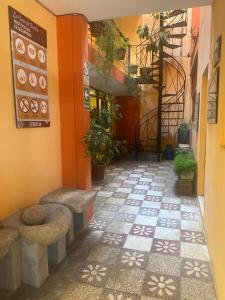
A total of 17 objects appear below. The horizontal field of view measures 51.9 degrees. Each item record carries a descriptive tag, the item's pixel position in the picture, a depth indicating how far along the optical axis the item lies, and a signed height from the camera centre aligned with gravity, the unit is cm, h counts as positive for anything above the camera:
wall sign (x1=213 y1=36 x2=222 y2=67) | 202 +67
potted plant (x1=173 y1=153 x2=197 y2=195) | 411 -88
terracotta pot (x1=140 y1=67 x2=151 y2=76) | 698 +163
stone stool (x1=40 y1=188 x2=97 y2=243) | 241 -80
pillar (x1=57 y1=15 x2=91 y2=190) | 277 +35
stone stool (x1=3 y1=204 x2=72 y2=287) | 185 -92
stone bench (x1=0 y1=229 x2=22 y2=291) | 180 -113
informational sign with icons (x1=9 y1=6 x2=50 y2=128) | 214 +56
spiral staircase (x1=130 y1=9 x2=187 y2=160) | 672 +135
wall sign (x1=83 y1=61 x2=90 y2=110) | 288 +51
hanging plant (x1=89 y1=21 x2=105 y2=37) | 448 +188
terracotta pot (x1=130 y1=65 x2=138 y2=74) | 696 +170
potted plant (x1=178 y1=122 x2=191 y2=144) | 657 -26
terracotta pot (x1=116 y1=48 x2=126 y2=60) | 520 +173
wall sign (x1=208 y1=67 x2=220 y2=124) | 204 +27
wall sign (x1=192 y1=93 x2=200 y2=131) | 405 +27
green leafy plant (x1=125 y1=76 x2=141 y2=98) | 668 +116
